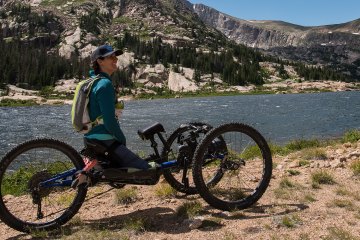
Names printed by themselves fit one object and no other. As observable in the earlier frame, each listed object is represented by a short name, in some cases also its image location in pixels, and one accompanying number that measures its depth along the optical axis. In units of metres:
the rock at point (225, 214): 6.86
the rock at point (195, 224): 6.31
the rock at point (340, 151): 12.54
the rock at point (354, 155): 11.23
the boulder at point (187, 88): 196.66
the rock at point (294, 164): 10.78
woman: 6.53
